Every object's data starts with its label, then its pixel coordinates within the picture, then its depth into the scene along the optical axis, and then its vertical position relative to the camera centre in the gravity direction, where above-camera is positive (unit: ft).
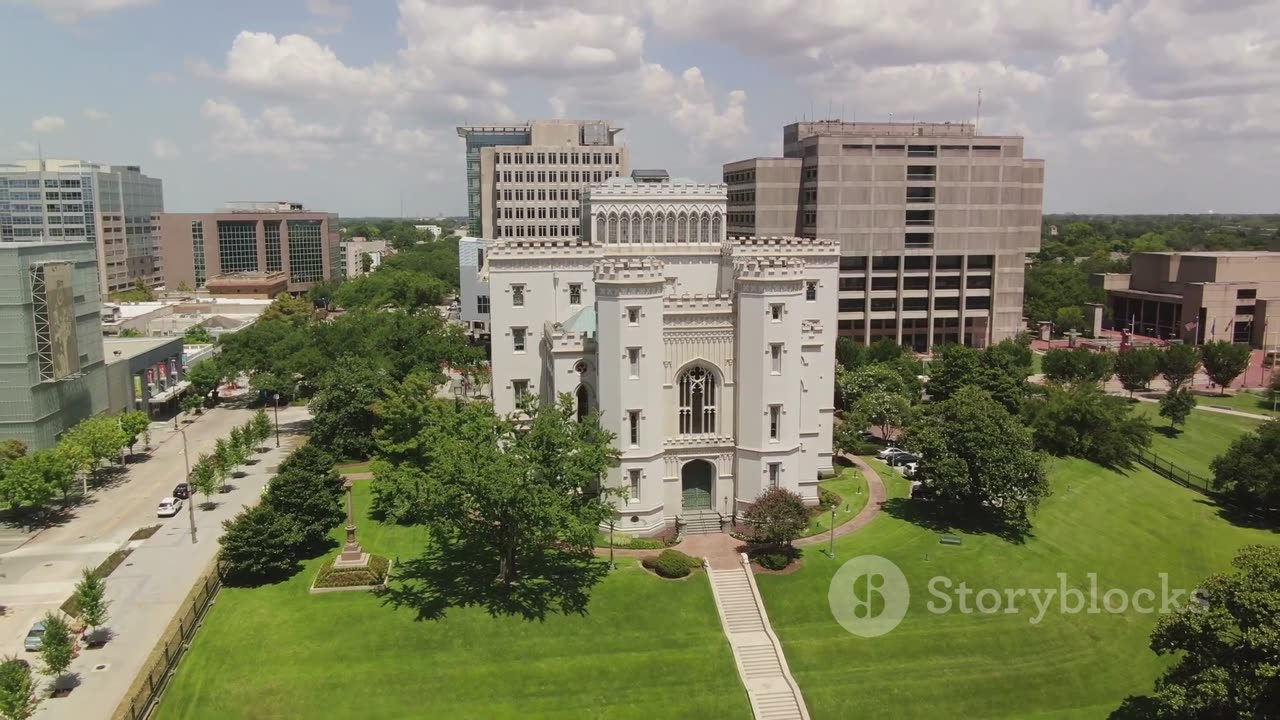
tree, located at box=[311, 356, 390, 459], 234.99 -38.83
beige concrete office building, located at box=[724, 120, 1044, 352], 396.16 +23.83
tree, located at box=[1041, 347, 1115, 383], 322.34 -36.77
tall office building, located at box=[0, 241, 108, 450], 214.48 -19.27
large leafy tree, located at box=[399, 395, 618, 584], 147.02 -37.41
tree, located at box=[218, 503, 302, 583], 159.43 -52.32
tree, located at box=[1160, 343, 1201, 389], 329.11 -36.20
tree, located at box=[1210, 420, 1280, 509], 203.66 -49.40
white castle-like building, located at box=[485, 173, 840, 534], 176.45 -21.31
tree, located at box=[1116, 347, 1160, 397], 329.72 -37.61
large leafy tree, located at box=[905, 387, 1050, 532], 180.55 -41.88
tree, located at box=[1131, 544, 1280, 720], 104.27 -49.14
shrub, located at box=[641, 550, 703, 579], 162.81 -57.27
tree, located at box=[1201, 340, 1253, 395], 338.34 -36.18
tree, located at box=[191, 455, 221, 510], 200.44 -49.83
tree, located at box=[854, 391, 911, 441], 246.47 -40.64
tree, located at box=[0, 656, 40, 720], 111.96 -56.37
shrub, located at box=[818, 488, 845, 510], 197.98 -54.33
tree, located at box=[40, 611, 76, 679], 124.67 -56.19
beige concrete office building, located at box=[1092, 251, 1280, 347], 423.23 -14.13
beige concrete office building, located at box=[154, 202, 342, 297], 615.16 +18.16
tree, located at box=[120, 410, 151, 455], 236.49 -43.80
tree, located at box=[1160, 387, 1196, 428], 281.54 -45.16
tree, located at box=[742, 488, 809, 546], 164.96 -48.87
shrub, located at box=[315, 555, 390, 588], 160.08 -58.70
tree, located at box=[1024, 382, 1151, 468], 236.02 -44.89
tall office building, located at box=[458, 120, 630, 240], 482.28 +51.66
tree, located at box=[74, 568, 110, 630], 137.80 -53.93
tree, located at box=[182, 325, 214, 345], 382.22 -30.26
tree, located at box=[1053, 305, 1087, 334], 467.52 -27.16
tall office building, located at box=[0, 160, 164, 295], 561.43 +43.44
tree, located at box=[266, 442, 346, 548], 171.73 -46.96
